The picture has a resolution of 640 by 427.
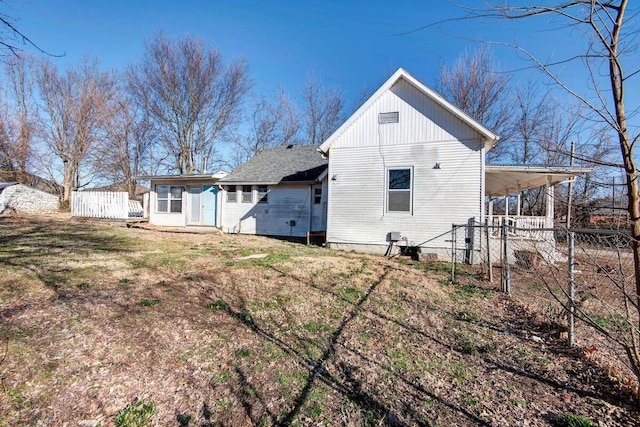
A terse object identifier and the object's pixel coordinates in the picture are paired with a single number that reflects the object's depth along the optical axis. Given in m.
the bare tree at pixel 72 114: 23.94
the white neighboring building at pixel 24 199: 18.34
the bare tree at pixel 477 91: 21.58
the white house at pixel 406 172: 9.48
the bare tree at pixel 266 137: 27.88
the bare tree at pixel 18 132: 20.19
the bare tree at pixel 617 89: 2.04
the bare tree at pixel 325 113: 26.89
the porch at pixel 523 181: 9.42
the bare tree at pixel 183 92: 24.72
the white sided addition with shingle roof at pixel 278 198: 13.84
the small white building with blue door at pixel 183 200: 15.43
